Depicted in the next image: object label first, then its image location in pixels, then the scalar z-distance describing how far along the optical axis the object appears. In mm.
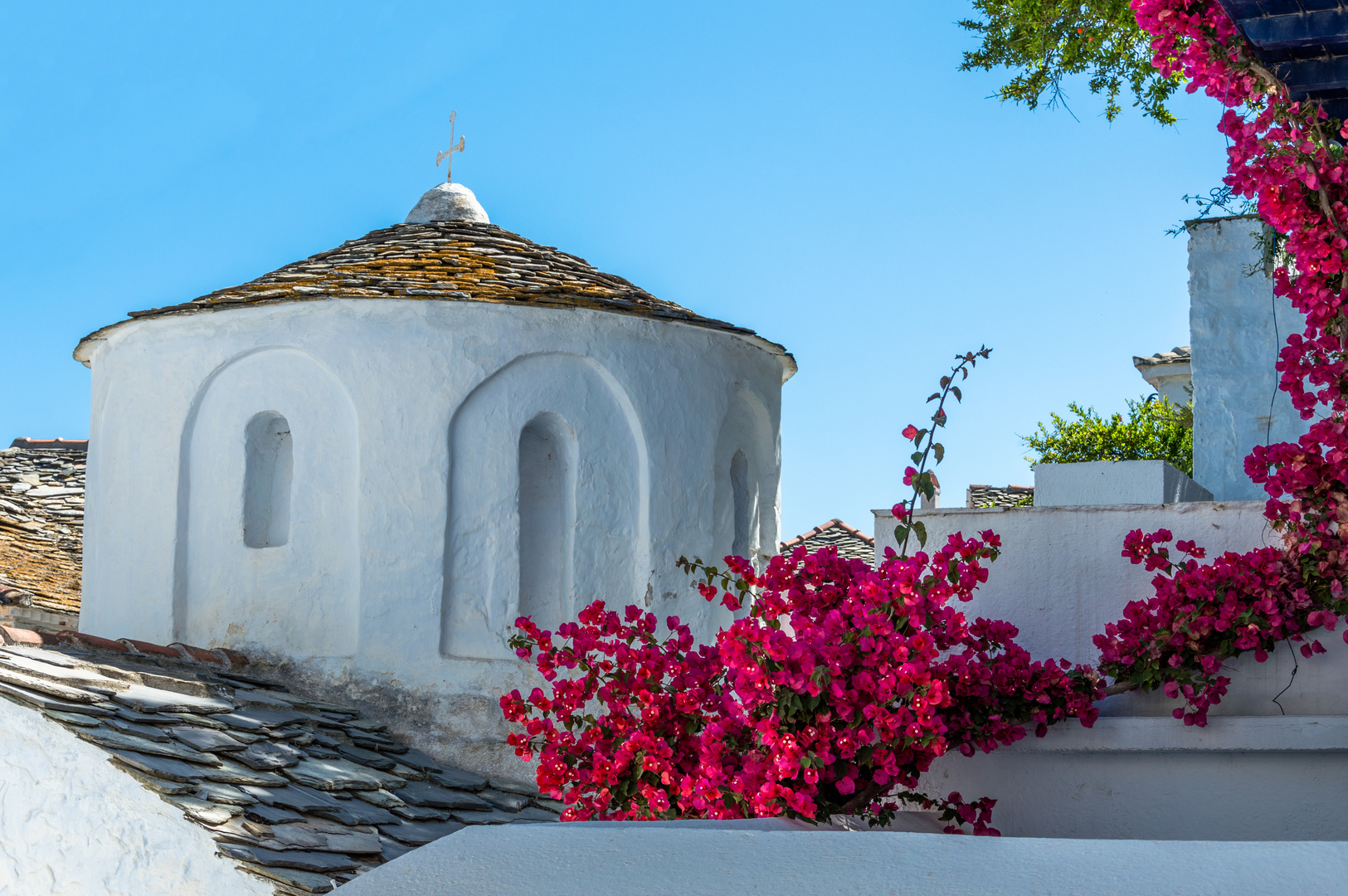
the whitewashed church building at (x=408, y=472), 10094
